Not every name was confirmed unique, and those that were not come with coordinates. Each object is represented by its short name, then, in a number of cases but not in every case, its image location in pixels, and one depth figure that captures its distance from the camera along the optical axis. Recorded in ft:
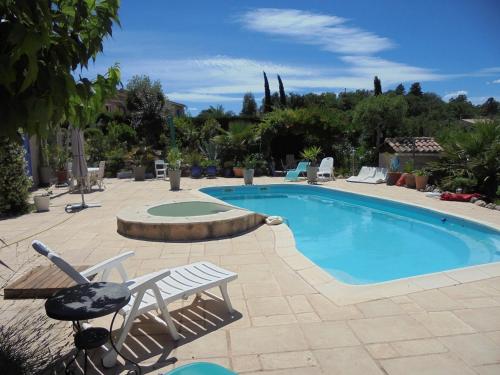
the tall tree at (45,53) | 4.42
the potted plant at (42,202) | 28.73
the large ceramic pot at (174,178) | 39.32
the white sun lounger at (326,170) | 49.29
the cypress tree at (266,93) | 99.86
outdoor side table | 6.74
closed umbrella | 31.04
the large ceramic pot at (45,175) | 42.75
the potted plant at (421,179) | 37.96
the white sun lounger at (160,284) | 8.89
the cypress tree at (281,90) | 102.94
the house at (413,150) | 44.80
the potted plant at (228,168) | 52.75
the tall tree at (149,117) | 70.13
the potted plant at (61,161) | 43.91
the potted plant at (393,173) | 42.83
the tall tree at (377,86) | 87.95
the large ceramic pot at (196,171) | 52.08
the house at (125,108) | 72.51
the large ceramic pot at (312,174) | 45.26
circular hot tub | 20.40
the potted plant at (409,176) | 40.19
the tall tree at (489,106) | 141.69
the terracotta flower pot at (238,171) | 51.55
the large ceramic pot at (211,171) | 51.60
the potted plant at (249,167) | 43.34
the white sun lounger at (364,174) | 46.31
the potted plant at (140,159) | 49.88
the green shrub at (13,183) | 26.76
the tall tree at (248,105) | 158.92
